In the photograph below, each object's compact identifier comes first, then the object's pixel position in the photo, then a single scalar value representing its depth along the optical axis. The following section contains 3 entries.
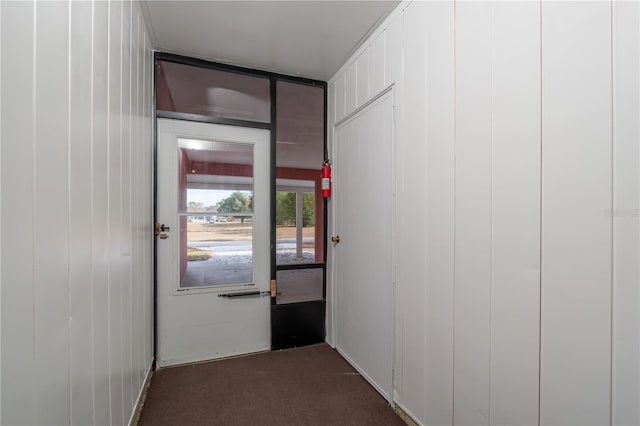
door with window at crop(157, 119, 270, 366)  2.53
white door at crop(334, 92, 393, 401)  2.09
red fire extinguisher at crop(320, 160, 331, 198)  2.86
